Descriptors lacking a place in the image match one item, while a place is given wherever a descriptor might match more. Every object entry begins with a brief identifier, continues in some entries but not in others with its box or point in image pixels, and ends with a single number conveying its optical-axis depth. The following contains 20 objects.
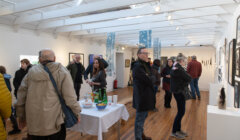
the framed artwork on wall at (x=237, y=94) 2.45
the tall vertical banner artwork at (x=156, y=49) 5.75
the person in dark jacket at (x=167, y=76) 4.66
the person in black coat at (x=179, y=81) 2.68
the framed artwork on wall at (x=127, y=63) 10.66
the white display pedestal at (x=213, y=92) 4.72
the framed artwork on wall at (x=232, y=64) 2.80
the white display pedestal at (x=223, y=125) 1.93
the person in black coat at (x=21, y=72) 3.70
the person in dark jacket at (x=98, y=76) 3.05
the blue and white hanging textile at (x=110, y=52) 4.81
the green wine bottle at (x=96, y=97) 2.45
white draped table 1.98
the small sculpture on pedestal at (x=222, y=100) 2.18
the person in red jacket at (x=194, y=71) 6.27
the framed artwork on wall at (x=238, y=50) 2.48
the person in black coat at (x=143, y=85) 2.25
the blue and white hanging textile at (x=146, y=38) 4.52
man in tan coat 1.52
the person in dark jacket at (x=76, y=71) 4.77
